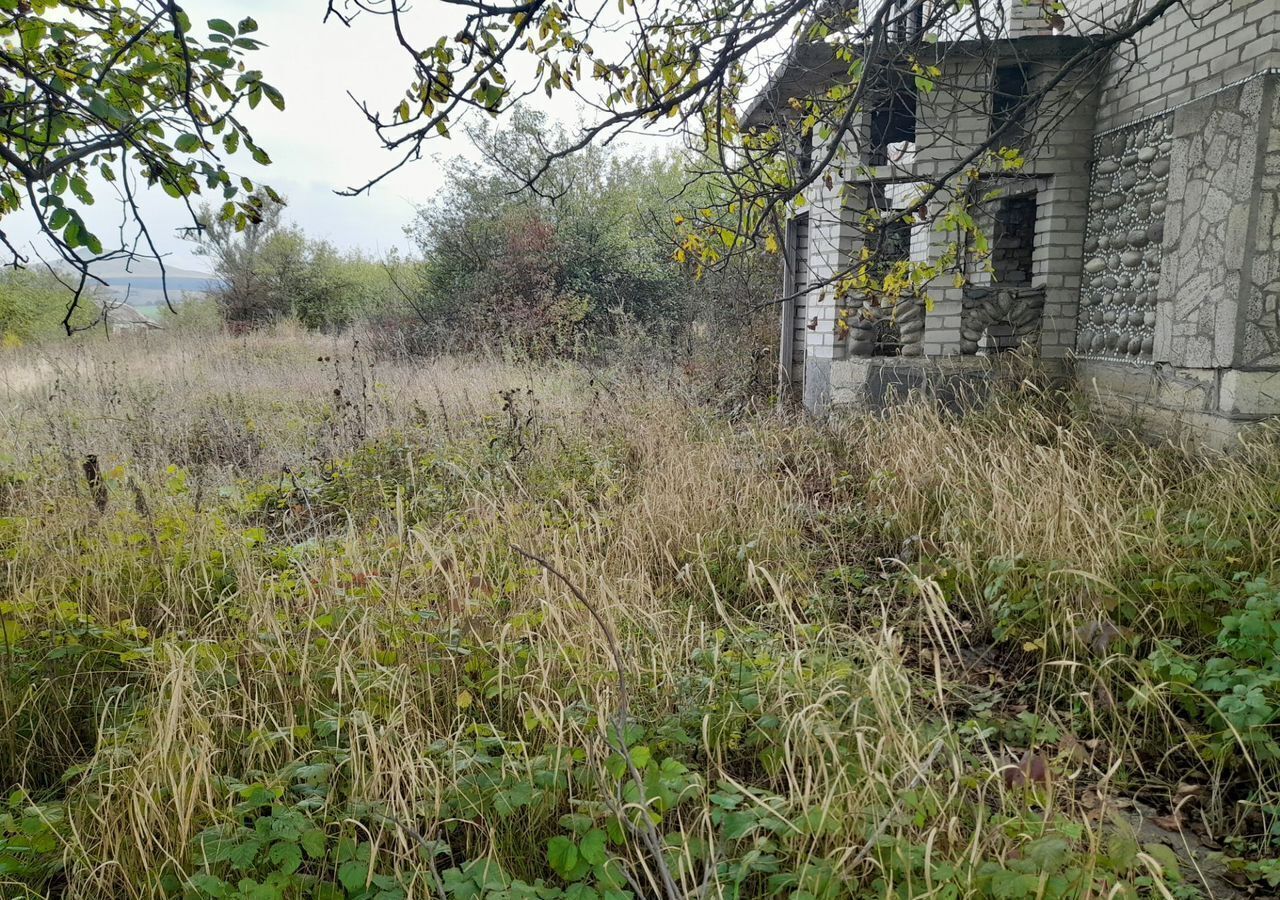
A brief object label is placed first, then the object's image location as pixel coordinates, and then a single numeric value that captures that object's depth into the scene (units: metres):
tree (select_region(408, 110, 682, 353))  13.77
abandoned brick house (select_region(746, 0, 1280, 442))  5.51
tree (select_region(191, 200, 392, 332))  18.69
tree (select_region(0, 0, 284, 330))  2.30
